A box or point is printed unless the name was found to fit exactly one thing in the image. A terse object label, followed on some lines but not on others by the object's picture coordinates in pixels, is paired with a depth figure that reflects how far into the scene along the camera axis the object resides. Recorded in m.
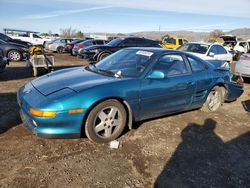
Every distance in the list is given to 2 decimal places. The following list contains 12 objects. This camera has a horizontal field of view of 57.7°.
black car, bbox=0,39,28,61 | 12.40
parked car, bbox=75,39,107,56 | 16.30
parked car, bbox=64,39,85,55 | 18.92
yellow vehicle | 18.45
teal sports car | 3.21
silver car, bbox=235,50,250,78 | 8.35
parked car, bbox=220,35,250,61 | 17.81
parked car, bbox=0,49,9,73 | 7.63
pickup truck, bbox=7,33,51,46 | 25.06
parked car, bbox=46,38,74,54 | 20.45
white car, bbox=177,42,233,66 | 10.31
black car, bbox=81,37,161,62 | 12.34
